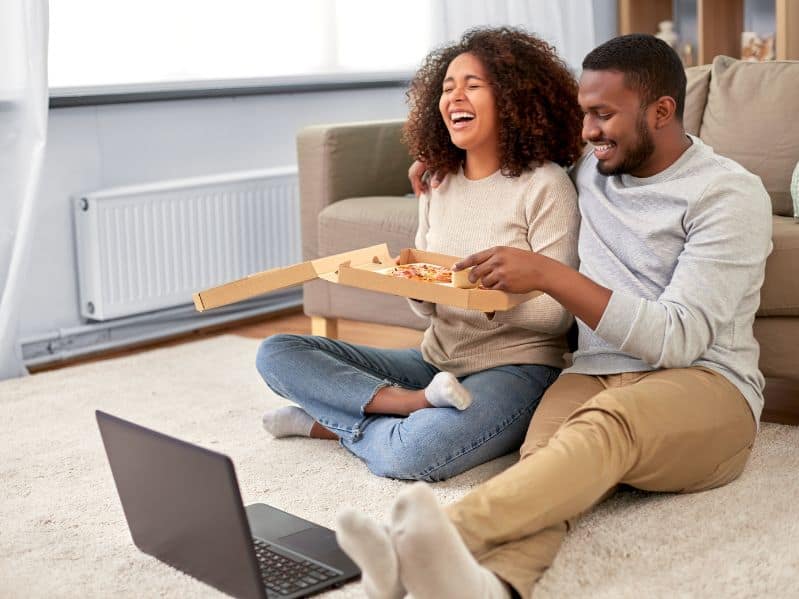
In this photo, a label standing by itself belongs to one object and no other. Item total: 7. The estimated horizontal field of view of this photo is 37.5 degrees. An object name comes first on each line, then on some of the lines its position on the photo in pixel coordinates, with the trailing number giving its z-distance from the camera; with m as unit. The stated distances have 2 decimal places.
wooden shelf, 3.69
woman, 1.91
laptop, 1.36
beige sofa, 2.08
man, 1.45
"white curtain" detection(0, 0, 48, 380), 2.71
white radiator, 3.03
